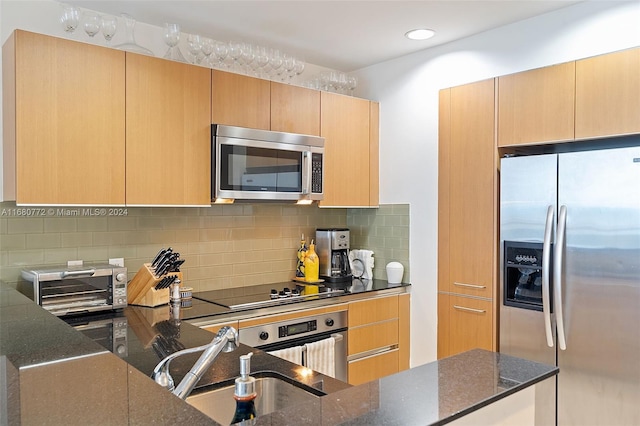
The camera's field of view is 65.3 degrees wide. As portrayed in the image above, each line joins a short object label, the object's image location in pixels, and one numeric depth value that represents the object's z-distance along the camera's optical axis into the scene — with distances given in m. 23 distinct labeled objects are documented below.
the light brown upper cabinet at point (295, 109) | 3.21
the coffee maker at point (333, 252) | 3.67
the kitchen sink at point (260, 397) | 1.48
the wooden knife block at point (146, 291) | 2.64
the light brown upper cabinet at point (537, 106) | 2.72
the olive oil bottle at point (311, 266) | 3.61
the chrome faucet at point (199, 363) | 1.20
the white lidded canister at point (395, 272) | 3.58
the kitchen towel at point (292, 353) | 2.85
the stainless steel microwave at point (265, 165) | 2.88
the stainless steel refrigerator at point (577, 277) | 2.38
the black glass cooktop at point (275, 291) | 2.87
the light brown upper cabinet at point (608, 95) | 2.46
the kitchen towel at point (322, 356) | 2.97
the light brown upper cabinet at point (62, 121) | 2.28
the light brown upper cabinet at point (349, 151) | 3.50
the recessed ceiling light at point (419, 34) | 3.09
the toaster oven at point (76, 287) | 2.36
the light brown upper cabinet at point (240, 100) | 2.91
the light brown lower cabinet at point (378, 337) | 3.27
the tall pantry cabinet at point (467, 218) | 3.07
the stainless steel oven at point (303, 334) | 2.79
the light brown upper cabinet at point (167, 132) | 2.61
